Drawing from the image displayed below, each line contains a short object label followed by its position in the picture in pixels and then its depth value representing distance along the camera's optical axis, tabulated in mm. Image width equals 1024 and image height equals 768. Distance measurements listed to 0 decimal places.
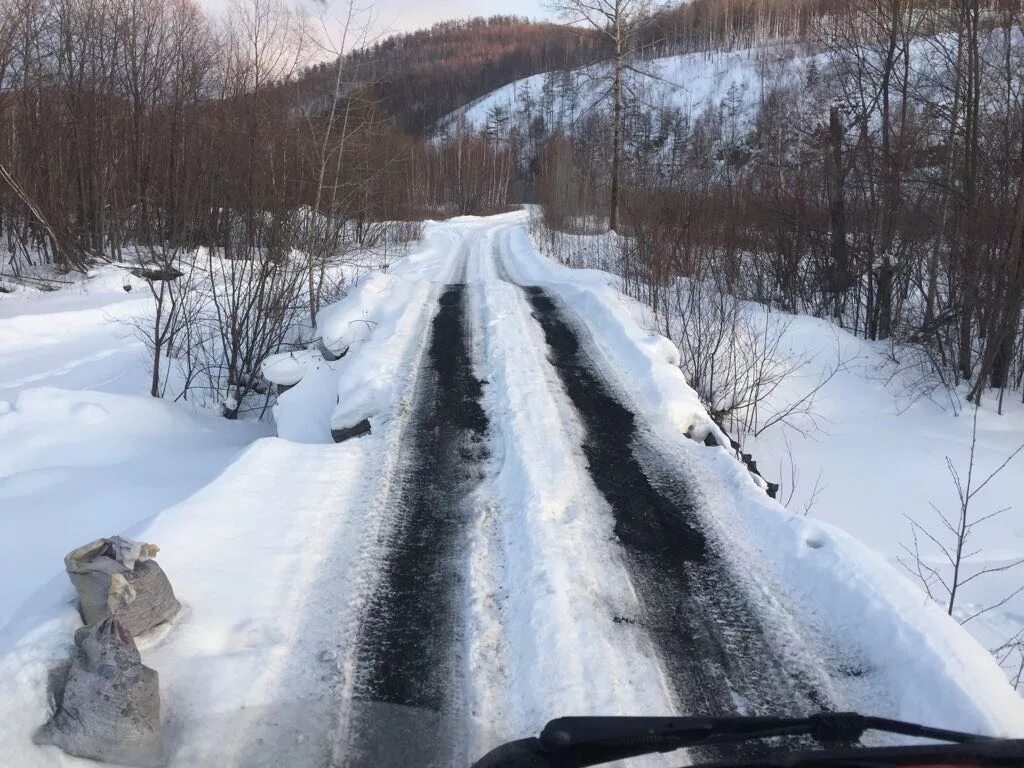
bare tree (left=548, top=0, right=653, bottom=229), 19766
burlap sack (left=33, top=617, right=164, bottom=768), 2322
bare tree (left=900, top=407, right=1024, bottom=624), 5645
